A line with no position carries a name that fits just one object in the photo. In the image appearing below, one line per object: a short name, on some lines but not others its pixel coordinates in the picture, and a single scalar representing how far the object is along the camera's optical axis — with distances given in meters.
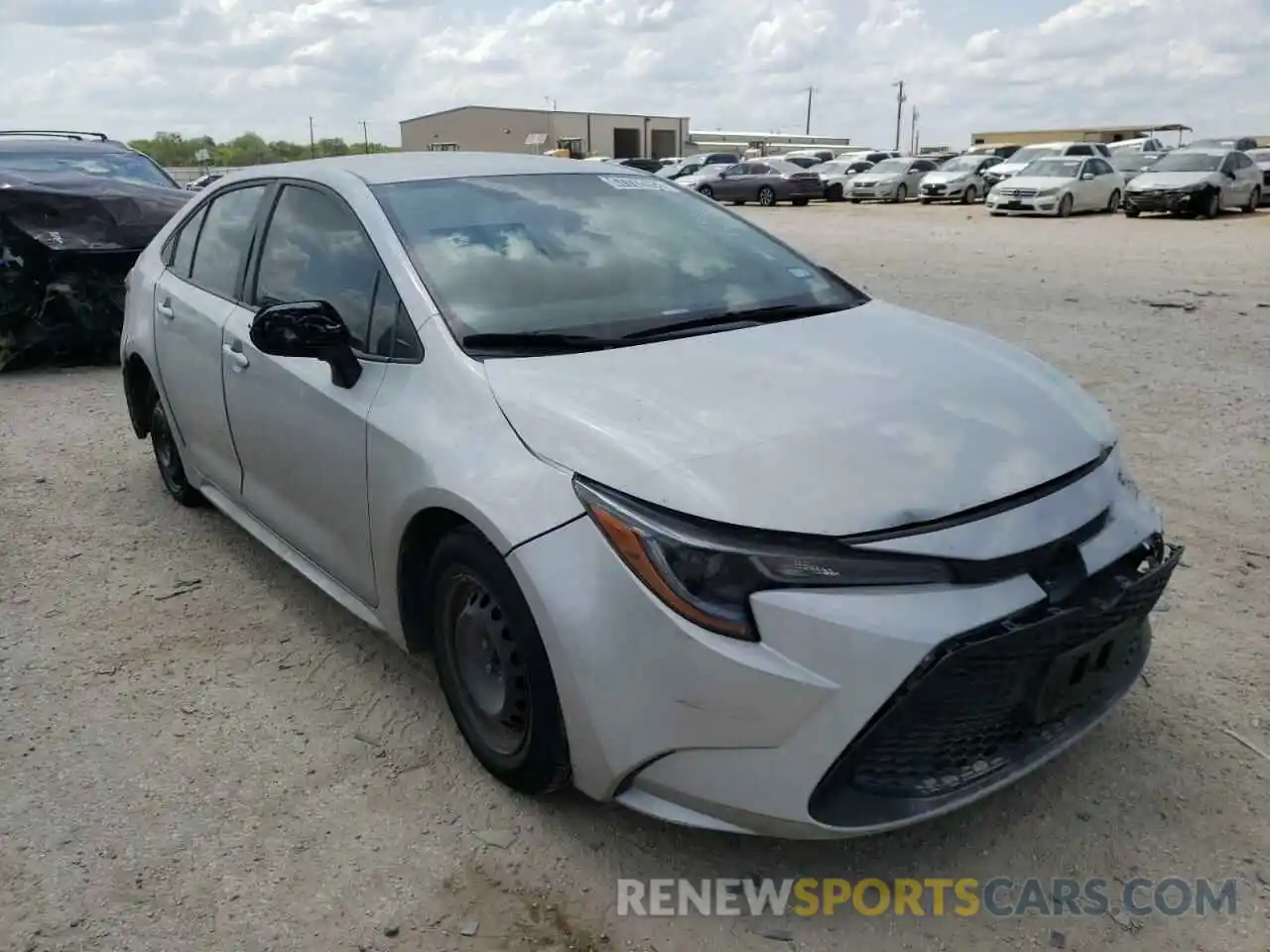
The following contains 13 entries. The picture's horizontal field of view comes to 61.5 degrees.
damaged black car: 7.83
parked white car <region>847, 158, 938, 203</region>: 33.66
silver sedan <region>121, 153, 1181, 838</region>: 2.15
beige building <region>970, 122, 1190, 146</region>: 59.62
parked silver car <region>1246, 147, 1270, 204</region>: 25.95
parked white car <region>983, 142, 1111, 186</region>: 29.31
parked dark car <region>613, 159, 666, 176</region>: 41.13
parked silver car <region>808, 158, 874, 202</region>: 35.59
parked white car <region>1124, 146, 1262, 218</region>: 21.77
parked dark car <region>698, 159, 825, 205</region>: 33.25
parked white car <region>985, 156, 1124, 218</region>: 23.17
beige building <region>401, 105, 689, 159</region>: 74.31
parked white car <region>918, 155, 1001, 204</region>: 30.42
